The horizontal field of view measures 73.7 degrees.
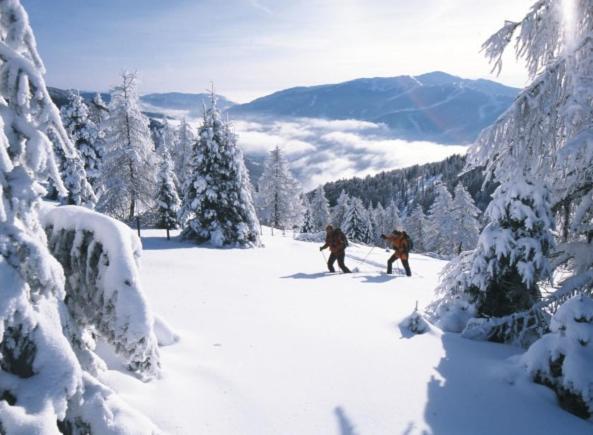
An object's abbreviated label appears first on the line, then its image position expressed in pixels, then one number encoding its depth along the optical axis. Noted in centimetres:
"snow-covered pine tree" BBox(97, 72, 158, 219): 2819
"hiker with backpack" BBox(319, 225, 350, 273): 1424
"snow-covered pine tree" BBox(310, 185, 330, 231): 7200
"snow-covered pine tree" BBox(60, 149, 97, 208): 2659
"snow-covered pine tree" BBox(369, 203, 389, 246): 8672
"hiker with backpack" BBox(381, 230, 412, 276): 1440
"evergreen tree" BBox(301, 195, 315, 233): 6656
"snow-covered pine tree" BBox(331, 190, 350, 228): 8050
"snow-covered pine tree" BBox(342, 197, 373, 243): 5959
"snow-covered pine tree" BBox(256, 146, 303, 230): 5178
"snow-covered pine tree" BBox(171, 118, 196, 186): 5216
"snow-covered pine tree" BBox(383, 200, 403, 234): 8075
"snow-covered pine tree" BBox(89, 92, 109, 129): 3897
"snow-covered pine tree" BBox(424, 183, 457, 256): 5383
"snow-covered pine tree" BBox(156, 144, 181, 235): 2514
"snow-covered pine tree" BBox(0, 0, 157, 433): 258
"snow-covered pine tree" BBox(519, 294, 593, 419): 501
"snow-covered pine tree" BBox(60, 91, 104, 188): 3294
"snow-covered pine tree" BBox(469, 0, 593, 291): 491
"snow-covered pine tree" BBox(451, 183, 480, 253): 5153
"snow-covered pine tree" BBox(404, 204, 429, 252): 7389
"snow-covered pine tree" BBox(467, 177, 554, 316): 721
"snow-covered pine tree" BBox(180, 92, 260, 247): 2208
